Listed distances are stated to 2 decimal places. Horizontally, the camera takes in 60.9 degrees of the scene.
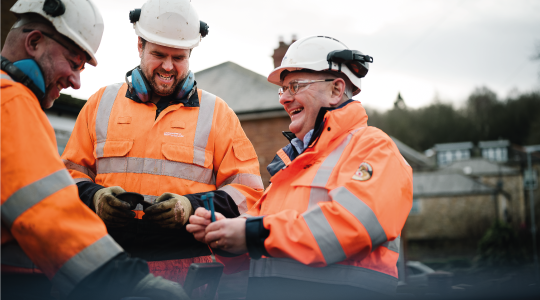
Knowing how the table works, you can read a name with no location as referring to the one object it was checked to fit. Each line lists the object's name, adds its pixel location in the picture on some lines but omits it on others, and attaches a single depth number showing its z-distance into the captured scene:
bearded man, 3.03
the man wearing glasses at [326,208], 2.18
